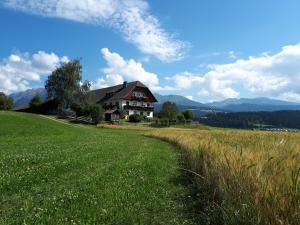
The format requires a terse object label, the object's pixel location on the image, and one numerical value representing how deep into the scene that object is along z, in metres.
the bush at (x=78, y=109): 66.29
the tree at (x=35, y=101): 81.16
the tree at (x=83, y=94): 72.97
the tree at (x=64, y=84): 73.11
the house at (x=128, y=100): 82.40
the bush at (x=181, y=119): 72.61
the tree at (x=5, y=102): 84.13
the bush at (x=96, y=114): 58.51
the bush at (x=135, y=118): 69.58
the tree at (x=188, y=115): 83.30
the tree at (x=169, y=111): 77.46
